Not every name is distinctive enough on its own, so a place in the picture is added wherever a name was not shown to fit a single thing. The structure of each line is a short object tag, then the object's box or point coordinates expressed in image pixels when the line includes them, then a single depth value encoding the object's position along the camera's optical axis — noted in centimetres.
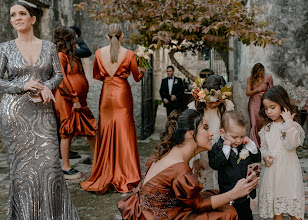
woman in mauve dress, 688
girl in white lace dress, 329
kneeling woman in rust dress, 239
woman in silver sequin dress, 316
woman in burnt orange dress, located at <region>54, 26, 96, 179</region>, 498
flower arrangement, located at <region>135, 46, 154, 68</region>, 488
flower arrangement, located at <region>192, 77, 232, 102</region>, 375
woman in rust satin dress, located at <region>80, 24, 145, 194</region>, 473
